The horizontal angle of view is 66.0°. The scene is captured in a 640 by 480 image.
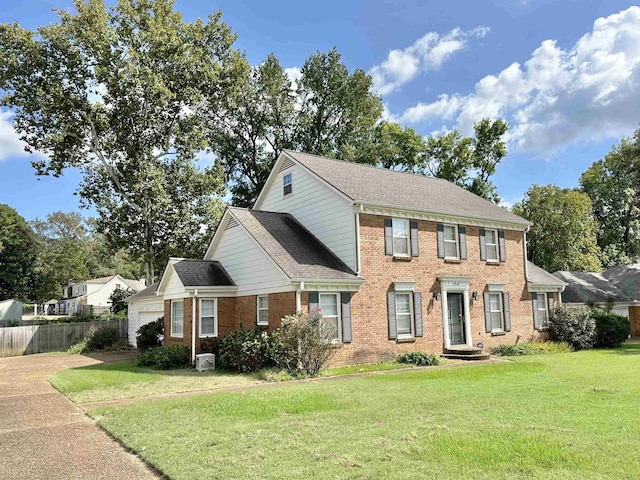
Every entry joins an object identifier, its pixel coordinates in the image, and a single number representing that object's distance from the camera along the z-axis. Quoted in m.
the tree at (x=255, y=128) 34.94
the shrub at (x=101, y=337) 27.09
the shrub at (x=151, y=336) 22.72
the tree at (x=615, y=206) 44.81
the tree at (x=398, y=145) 38.94
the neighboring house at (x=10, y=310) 39.72
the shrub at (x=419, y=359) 17.22
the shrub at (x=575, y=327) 22.16
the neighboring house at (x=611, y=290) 30.27
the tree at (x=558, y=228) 36.53
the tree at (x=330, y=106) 35.19
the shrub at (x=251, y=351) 15.34
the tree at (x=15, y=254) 57.09
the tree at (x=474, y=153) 39.38
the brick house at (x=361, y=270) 16.97
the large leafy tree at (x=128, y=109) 27.25
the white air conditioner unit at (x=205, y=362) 16.23
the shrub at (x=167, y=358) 17.20
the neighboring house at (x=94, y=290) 68.31
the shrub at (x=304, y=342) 15.01
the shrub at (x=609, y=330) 22.72
